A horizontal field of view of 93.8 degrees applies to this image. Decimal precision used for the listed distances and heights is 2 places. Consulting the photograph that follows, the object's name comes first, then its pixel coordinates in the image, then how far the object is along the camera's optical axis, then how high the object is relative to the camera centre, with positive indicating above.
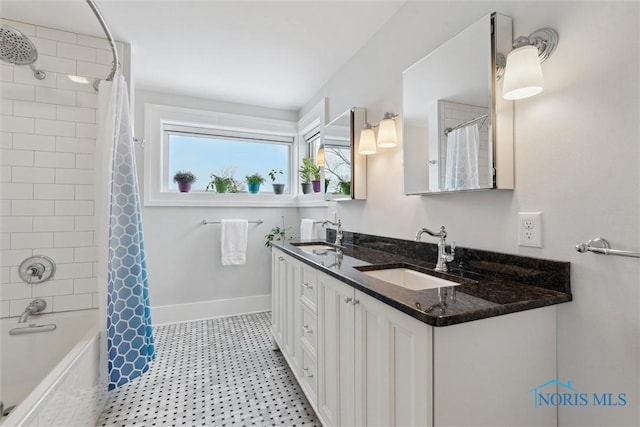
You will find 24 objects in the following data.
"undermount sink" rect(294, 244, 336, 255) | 2.17 -0.25
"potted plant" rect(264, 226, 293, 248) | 3.33 -0.22
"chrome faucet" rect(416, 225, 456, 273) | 1.31 -0.16
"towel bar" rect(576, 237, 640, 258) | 0.82 -0.09
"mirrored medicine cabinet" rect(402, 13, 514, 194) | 1.13 +0.43
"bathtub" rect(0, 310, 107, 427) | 1.11 -0.75
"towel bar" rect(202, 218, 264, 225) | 3.11 -0.07
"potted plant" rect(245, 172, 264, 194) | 3.33 +0.37
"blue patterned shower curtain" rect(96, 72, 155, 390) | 1.72 -0.21
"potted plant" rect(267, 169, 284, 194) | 3.45 +0.41
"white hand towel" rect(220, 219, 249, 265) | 3.07 -0.26
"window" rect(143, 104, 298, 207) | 2.92 +0.68
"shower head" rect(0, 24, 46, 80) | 1.58 +0.94
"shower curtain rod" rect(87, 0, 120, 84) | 1.60 +1.07
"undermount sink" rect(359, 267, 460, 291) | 1.31 -0.29
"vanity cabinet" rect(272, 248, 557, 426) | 0.80 -0.46
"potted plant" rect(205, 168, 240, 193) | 3.21 +0.36
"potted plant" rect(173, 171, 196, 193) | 3.04 +0.36
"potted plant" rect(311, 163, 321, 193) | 3.02 +0.37
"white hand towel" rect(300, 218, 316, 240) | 2.78 -0.14
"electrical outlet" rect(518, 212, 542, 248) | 1.03 -0.05
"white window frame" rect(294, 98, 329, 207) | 2.75 +0.90
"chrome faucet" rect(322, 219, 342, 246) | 2.30 -0.15
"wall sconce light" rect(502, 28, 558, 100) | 0.95 +0.49
